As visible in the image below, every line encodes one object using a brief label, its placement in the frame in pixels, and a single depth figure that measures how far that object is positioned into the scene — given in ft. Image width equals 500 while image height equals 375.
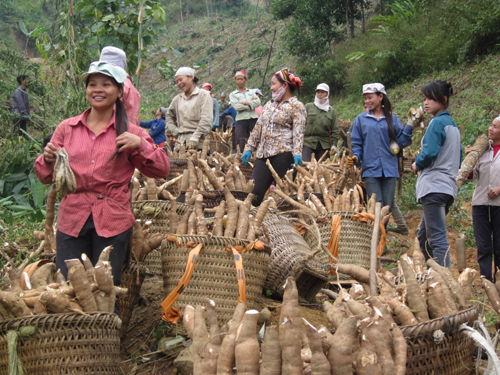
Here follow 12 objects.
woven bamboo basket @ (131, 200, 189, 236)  11.66
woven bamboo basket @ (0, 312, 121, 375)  6.28
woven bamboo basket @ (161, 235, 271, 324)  8.49
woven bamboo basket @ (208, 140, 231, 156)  31.01
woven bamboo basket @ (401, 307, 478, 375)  5.72
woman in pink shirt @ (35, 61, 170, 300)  7.82
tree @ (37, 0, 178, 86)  18.61
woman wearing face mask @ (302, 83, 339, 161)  24.00
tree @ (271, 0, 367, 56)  71.26
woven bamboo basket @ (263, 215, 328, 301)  11.14
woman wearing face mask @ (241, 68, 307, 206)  15.72
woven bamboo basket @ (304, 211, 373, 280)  13.44
